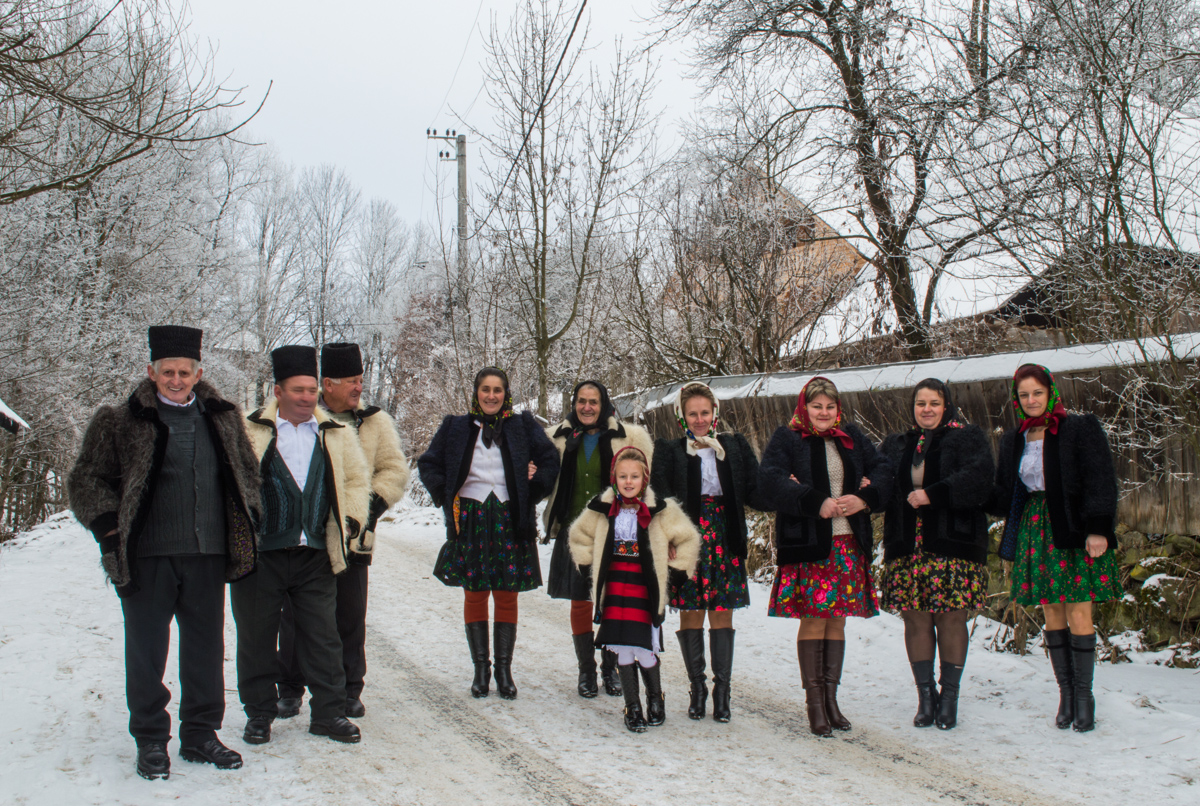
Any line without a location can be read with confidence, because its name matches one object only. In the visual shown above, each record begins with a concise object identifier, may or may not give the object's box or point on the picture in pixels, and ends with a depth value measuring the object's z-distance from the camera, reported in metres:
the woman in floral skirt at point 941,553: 4.37
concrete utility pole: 12.50
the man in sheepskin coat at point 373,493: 4.50
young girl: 4.25
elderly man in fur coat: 3.51
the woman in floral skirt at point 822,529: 4.29
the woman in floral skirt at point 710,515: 4.48
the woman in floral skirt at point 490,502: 4.90
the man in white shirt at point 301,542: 4.08
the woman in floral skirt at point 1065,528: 4.20
